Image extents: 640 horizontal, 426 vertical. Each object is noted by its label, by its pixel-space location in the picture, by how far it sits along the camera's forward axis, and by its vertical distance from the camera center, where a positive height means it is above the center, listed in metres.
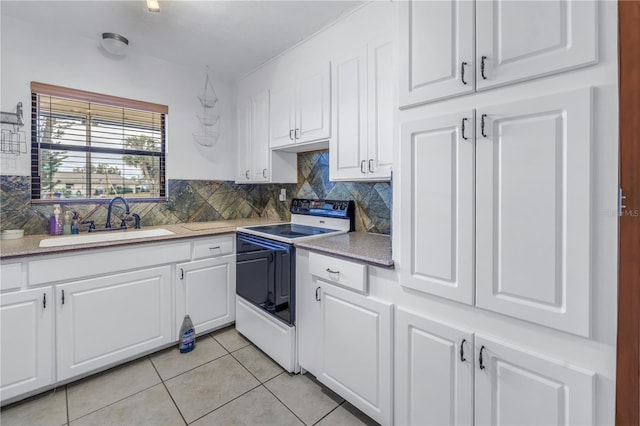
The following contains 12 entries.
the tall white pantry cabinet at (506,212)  0.90 +0.00
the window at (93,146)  2.27 +0.58
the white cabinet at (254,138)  2.80 +0.76
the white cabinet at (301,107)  2.20 +0.87
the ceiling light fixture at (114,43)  2.27 +1.34
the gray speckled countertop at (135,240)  1.72 -0.18
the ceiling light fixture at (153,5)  1.69 +1.21
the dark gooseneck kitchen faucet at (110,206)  2.45 +0.07
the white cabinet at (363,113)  1.82 +0.66
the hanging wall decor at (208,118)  3.03 +1.01
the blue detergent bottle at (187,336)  2.29 -0.96
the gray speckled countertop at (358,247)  1.51 -0.20
